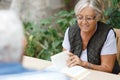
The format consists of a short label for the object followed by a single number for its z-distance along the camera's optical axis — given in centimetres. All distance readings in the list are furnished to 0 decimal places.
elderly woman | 292
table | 253
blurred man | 140
